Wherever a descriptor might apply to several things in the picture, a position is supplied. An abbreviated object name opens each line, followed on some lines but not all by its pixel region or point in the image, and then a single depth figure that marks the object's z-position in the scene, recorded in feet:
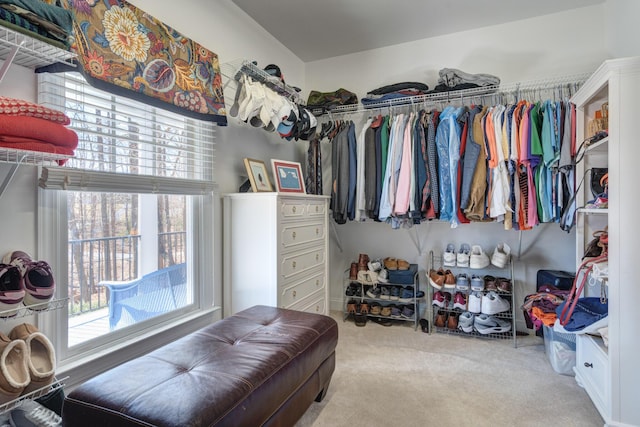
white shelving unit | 4.99
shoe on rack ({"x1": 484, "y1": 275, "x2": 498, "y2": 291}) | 8.77
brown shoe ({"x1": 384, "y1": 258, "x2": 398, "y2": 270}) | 10.11
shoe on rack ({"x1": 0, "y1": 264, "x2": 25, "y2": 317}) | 3.45
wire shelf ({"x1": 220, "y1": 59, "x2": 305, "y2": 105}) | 7.15
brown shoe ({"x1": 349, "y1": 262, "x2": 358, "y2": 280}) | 10.24
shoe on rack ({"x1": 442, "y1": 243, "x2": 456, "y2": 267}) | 9.27
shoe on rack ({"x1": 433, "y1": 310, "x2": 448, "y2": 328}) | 9.30
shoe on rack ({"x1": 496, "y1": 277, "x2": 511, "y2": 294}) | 8.67
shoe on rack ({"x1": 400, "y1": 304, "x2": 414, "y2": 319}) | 9.73
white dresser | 7.14
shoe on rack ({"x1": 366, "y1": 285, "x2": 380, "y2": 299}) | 10.02
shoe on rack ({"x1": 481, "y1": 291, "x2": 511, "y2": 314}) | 8.55
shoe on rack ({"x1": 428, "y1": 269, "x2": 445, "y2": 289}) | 9.14
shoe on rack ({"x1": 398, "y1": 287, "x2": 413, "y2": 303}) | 9.64
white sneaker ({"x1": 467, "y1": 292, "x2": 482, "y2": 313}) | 8.79
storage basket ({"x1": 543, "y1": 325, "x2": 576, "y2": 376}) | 6.93
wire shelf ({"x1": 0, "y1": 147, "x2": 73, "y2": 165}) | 3.25
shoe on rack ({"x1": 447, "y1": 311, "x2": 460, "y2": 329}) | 9.14
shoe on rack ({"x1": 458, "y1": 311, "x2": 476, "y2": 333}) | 8.93
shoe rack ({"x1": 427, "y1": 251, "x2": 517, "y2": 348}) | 8.89
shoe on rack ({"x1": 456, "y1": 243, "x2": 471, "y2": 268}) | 9.08
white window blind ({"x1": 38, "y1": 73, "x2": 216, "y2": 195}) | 4.65
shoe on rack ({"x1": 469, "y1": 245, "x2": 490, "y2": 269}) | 8.82
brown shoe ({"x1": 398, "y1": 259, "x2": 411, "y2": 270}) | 9.99
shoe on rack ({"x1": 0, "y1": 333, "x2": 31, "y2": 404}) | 3.38
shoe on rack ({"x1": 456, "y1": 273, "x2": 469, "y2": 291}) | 9.11
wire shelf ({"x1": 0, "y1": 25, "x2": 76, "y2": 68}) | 3.25
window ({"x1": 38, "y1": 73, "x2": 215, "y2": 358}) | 4.73
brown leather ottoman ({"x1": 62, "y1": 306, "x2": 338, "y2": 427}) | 3.31
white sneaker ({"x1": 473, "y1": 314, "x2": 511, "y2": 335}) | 8.70
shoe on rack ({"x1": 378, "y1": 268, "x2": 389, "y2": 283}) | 9.87
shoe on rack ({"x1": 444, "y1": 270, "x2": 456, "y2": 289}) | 9.15
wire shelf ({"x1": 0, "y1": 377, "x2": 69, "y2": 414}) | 3.37
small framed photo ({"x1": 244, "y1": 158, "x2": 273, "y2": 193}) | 7.63
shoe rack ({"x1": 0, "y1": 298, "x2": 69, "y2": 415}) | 3.40
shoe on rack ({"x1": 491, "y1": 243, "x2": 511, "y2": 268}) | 8.67
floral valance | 4.50
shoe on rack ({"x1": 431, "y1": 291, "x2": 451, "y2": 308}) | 9.28
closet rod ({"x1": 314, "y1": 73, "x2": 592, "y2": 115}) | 8.47
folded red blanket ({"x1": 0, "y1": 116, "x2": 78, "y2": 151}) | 3.13
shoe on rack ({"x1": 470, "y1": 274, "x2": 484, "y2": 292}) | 8.84
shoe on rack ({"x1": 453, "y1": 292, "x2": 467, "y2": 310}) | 9.05
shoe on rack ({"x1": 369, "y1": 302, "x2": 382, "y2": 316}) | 9.96
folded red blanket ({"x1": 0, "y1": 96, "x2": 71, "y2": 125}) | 3.15
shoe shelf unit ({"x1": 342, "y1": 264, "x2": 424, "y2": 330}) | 9.72
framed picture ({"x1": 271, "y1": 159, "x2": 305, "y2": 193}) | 8.24
